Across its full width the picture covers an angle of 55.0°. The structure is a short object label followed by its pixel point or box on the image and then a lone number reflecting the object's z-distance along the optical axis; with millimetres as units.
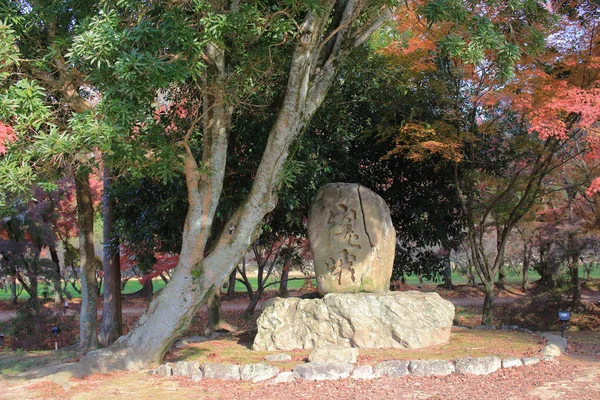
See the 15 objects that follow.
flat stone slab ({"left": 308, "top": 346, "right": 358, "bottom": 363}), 7766
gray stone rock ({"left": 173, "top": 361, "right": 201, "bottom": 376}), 7730
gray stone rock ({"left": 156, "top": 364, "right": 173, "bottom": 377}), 7891
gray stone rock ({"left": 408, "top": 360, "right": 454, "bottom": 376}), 7207
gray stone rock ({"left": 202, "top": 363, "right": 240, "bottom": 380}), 7484
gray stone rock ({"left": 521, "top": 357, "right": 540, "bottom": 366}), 7555
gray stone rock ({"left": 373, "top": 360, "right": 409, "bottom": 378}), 7252
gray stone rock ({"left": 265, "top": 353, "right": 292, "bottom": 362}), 8273
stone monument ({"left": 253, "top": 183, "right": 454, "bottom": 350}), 8891
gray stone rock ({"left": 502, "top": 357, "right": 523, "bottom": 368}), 7441
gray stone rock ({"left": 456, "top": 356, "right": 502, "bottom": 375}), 7160
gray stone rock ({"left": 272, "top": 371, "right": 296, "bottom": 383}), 7206
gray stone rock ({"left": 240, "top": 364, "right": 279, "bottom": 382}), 7342
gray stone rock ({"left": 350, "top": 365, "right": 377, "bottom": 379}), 7219
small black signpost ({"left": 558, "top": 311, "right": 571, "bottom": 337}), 9477
